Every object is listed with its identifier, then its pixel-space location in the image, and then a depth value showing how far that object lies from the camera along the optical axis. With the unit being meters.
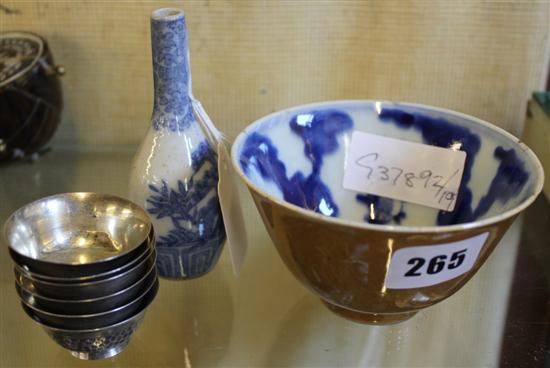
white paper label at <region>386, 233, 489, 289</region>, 0.39
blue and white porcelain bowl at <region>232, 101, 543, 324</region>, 0.39
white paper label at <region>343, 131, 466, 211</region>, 0.53
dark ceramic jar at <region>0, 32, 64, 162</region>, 0.58
